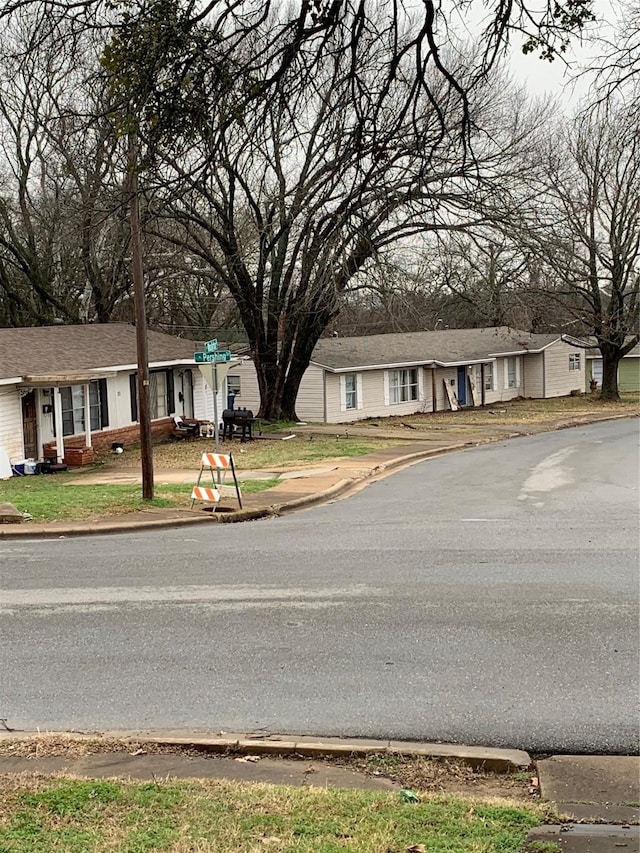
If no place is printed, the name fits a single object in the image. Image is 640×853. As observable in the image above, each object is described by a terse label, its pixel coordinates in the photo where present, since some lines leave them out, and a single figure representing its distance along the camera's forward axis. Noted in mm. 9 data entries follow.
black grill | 33969
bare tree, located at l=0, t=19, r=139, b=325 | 35000
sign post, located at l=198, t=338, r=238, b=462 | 19141
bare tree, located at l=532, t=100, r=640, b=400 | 45281
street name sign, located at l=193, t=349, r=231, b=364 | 19141
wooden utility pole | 18547
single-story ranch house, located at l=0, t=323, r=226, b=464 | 26922
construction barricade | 18125
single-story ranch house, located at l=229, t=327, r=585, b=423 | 44094
